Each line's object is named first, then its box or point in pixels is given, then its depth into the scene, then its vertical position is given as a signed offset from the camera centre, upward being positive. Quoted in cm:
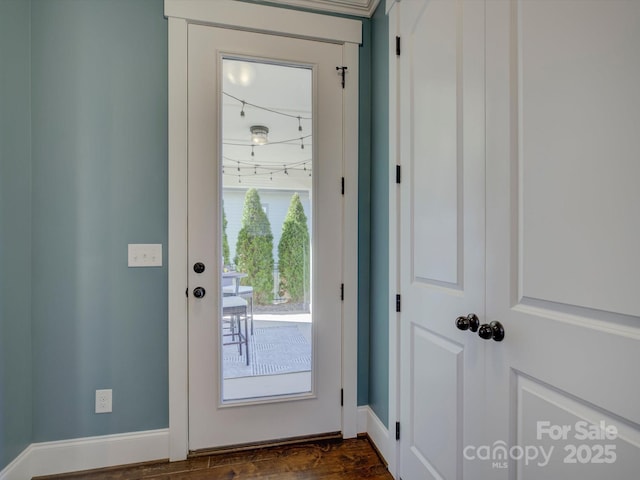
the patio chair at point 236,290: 187 -29
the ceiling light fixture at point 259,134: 191 +62
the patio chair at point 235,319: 187 -46
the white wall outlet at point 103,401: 171 -85
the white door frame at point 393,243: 162 -1
